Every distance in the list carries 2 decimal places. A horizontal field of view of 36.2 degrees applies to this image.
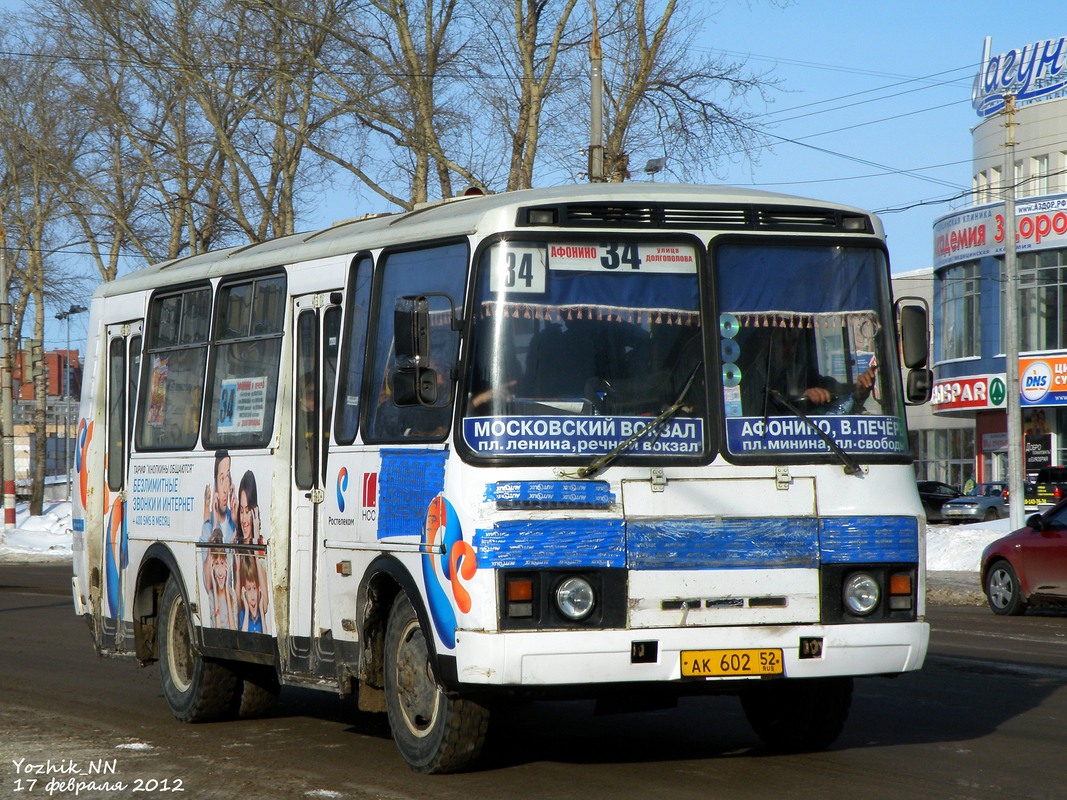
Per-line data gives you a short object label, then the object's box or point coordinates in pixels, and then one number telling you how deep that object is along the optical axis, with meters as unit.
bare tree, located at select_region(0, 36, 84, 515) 43.34
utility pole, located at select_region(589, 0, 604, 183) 22.92
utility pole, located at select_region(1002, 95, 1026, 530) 29.37
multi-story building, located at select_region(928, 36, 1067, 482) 55.00
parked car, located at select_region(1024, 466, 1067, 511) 42.81
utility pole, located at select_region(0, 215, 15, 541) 40.03
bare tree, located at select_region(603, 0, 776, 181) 30.52
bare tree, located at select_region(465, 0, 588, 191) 29.89
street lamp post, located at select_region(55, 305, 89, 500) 70.66
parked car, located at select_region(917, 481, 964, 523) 51.35
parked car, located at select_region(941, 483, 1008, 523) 47.28
